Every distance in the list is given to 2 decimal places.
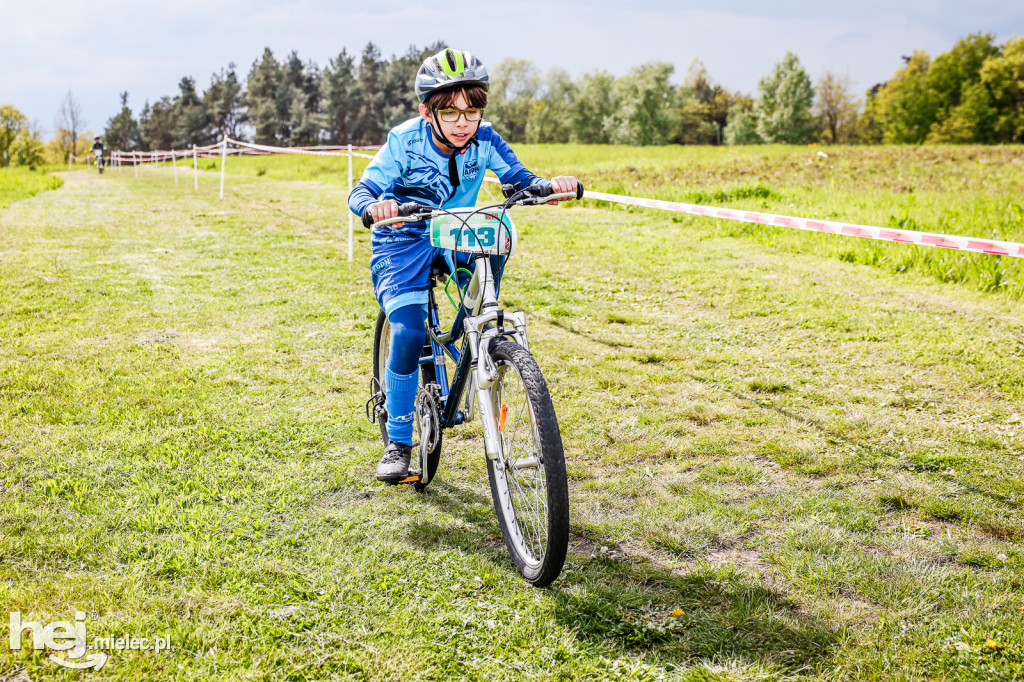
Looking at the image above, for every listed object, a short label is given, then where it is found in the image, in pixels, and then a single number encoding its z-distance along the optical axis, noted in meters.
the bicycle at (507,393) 2.66
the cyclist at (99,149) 35.90
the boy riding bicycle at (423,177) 3.17
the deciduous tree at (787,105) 72.69
